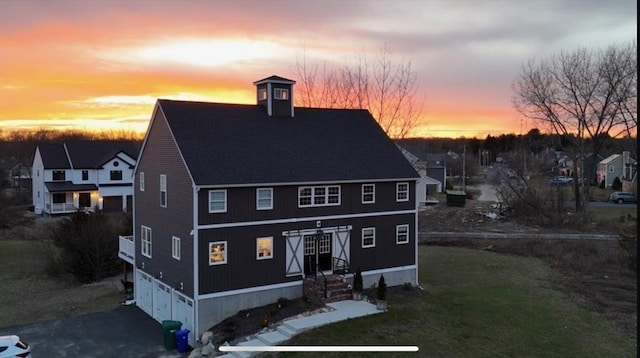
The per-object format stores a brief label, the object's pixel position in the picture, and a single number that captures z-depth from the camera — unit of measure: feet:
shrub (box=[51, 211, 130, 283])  107.86
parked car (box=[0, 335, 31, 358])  56.28
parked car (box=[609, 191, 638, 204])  199.93
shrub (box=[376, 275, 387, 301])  70.74
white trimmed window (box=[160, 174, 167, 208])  76.18
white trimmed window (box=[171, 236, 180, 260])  72.28
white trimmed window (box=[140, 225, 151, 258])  82.26
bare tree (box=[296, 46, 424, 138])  161.54
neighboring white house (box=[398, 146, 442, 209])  197.88
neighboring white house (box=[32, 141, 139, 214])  195.31
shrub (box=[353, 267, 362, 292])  74.23
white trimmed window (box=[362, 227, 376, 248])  81.15
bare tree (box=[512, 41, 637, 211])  160.04
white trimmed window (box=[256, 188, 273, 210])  72.08
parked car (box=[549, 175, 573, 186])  192.59
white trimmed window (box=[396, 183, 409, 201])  84.86
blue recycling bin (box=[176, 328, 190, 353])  65.51
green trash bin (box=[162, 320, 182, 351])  66.39
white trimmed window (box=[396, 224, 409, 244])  84.79
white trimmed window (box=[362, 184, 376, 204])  81.41
